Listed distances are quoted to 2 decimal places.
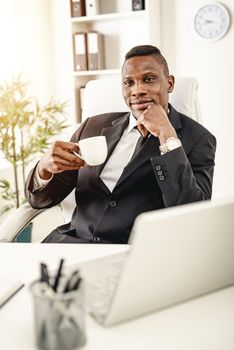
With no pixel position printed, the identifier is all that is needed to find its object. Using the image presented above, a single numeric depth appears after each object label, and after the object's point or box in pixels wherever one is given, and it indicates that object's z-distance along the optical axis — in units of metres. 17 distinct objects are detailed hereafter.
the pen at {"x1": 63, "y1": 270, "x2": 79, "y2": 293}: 0.62
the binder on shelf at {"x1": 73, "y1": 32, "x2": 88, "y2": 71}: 3.37
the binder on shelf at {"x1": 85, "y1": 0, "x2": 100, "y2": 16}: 3.36
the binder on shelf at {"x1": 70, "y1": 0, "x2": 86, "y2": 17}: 3.37
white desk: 0.67
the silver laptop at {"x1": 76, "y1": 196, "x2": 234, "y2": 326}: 0.63
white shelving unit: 3.39
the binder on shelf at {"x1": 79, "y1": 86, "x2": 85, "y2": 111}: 3.45
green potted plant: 2.67
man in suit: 1.35
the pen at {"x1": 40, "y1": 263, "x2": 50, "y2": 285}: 0.65
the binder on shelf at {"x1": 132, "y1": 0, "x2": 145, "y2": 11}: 3.22
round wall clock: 3.13
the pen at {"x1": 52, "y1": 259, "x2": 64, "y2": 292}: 0.64
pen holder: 0.59
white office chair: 1.56
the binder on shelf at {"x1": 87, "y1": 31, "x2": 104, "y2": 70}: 3.36
